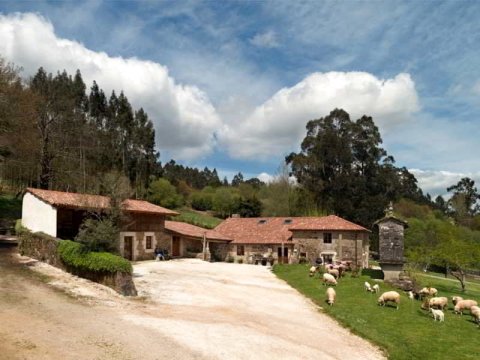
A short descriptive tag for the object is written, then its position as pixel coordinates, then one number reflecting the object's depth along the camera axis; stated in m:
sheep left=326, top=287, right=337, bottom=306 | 20.02
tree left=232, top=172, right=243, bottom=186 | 149.38
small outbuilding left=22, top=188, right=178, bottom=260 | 25.61
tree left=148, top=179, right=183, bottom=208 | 61.75
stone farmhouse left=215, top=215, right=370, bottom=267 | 39.06
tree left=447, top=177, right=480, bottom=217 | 101.31
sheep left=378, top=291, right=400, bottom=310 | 20.45
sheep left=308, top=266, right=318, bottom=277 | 29.12
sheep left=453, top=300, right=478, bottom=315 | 21.09
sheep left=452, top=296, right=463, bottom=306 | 22.54
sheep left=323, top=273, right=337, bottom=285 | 25.25
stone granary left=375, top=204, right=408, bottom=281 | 29.45
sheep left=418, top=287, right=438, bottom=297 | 23.91
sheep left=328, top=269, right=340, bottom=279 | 28.53
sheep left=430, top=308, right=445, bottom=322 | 18.66
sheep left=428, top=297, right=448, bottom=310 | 20.61
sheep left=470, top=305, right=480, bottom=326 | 19.31
